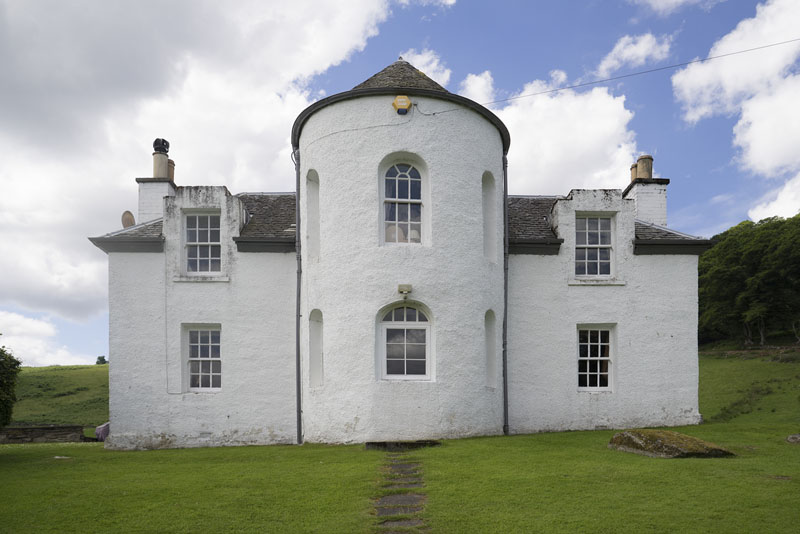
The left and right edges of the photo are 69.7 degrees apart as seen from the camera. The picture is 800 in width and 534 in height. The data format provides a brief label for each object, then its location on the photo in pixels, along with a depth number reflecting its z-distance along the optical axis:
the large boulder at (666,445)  10.78
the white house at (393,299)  14.12
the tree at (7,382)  13.77
